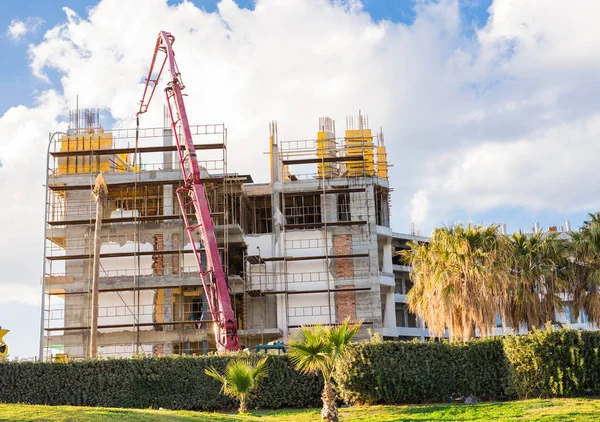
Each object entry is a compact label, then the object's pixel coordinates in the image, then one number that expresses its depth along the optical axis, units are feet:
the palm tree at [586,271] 115.24
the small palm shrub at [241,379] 80.79
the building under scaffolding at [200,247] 154.61
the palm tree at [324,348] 72.08
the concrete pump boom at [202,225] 121.29
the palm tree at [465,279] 102.78
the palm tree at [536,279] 113.09
